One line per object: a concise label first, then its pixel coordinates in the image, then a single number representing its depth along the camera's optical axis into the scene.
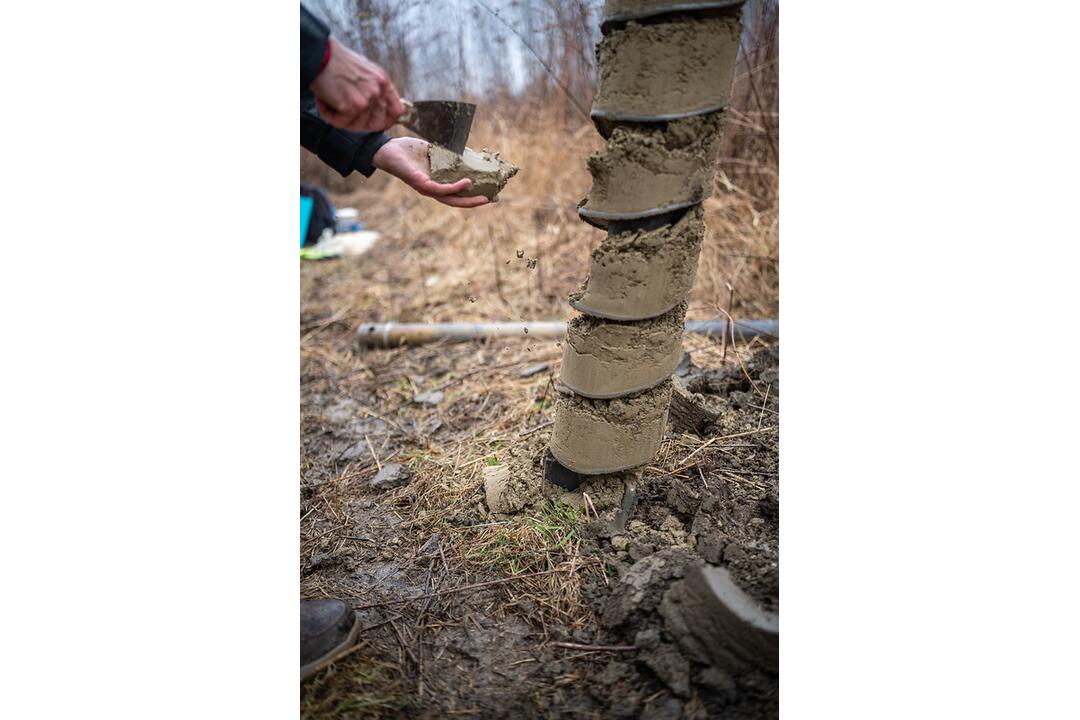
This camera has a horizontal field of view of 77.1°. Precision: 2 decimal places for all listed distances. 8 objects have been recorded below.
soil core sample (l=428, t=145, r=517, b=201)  1.73
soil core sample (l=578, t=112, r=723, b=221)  1.34
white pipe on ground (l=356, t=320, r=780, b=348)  3.08
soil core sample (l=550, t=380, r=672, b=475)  1.59
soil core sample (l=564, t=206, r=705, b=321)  1.42
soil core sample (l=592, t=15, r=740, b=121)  1.27
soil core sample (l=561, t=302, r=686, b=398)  1.50
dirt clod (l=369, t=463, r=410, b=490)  2.10
